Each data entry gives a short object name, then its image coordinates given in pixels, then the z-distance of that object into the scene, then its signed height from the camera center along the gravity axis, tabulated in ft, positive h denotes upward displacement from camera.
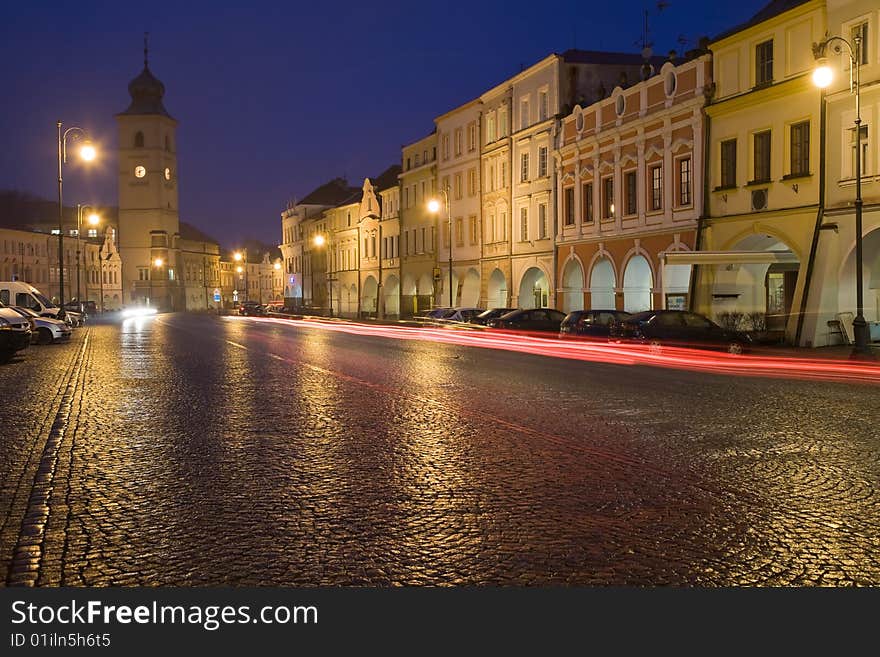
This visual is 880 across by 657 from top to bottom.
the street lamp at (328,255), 330.28 +14.53
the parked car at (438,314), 168.88 -3.28
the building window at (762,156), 108.68 +15.97
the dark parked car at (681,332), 95.61 -3.88
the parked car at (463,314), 161.17 -3.23
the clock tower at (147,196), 434.30 +47.55
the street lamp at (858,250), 84.17 +3.92
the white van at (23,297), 131.75 +0.17
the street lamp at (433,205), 178.95 +17.26
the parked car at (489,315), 148.97 -3.10
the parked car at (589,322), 110.17 -3.31
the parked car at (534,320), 135.23 -3.57
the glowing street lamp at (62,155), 120.47 +18.58
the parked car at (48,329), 115.85 -3.91
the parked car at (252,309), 310.45 -4.04
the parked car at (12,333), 79.25 -3.05
